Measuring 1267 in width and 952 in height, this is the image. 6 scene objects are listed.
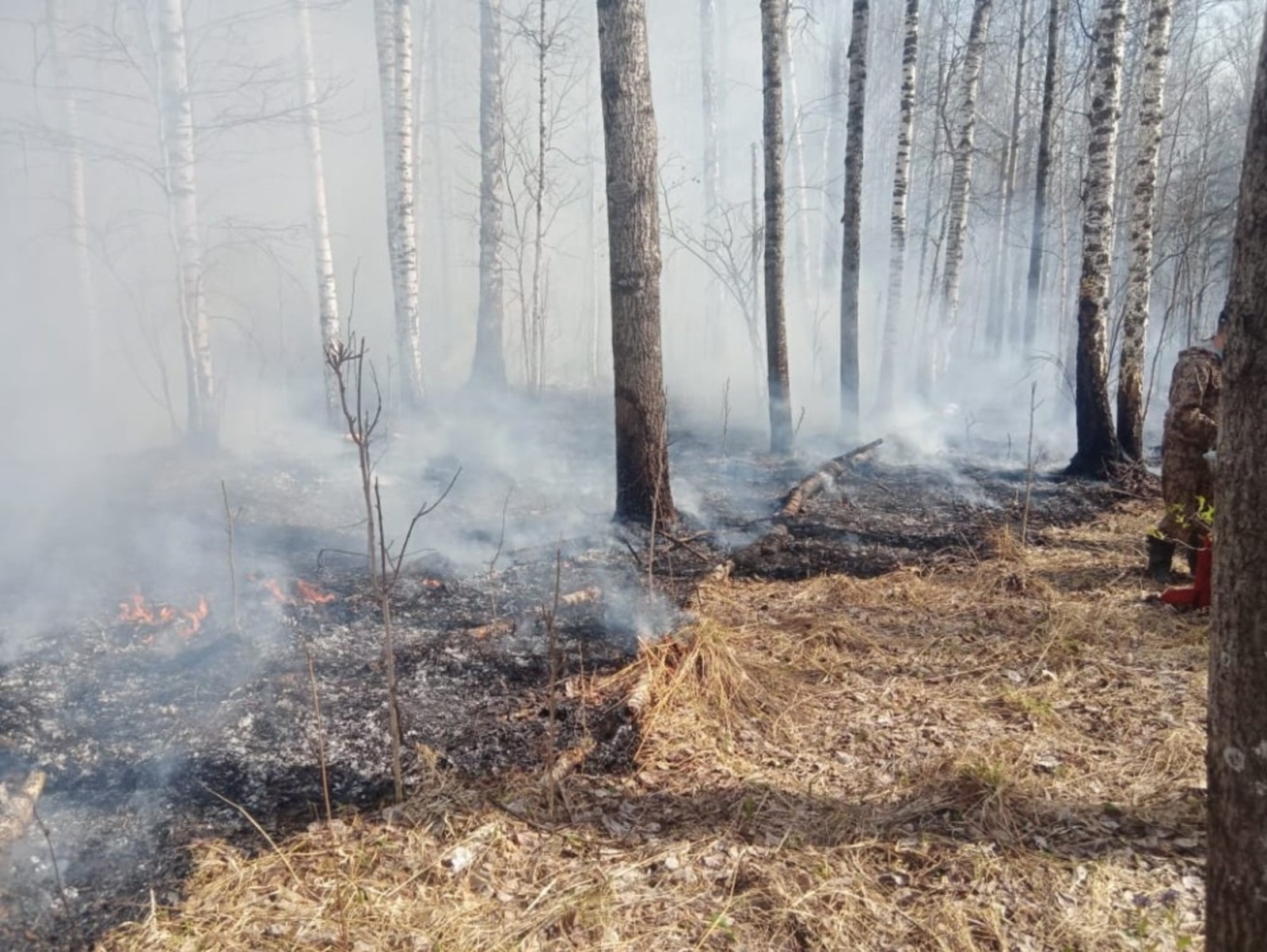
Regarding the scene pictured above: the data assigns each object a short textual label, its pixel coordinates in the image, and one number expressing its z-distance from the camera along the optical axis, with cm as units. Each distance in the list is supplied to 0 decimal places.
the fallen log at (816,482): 803
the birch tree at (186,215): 1030
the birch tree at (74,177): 1402
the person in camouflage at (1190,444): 534
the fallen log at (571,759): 354
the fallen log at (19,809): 306
